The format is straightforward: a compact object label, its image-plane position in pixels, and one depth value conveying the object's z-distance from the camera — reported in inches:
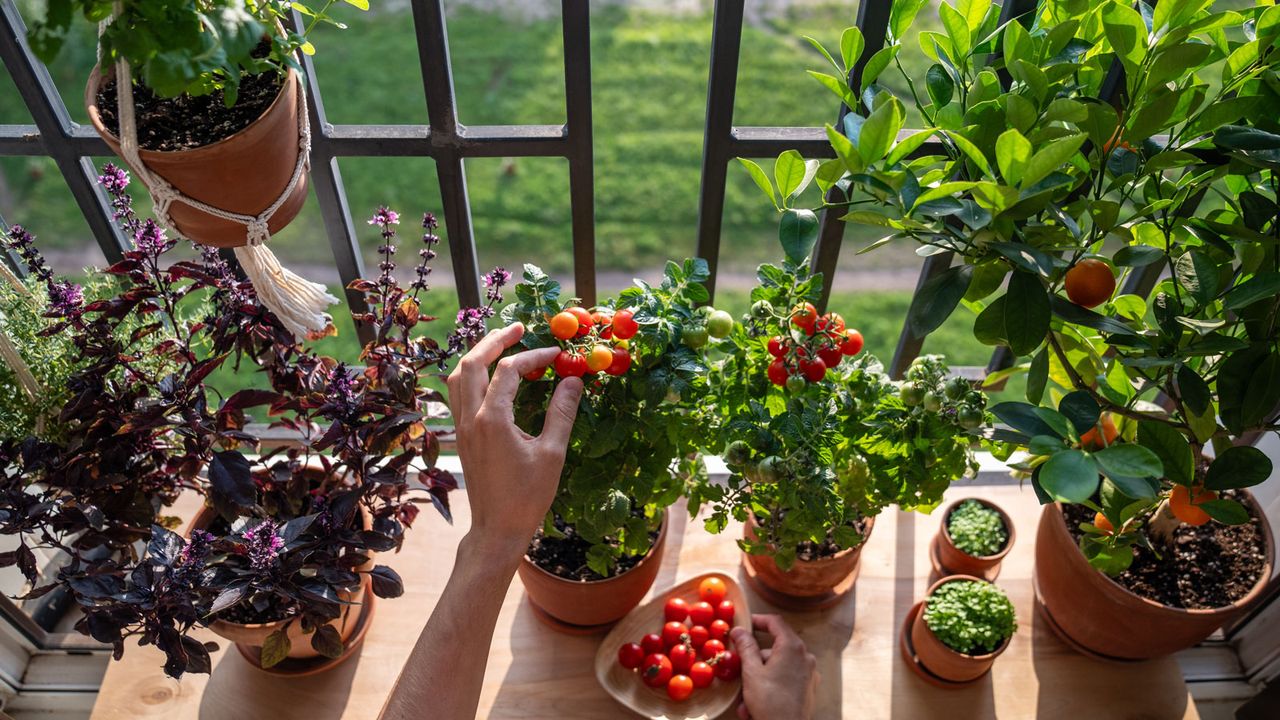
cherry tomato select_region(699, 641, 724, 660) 58.5
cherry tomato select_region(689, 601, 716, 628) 60.9
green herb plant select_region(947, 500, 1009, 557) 63.1
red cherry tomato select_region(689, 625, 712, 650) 59.6
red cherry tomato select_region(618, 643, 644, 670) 58.9
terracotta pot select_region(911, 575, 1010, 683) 56.7
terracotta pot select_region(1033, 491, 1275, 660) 55.5
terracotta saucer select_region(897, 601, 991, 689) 60.1
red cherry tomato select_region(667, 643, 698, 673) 58.3
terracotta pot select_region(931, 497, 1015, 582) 62.2
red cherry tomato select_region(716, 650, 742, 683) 58.3
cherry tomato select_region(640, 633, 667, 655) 59.2
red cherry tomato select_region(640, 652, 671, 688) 57.7
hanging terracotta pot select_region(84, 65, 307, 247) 40.6
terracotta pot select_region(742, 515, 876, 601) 59.3
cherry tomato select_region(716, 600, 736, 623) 61.3
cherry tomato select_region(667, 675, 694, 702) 56.9
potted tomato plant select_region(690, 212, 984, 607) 48.9
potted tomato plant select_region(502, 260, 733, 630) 46.1
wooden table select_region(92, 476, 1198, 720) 58.5
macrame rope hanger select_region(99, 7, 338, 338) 39.3
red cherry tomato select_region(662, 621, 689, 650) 59.5
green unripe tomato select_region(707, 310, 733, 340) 47.3
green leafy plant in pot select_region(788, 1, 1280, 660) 36.1
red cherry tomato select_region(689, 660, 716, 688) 57.7
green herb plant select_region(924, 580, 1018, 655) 56.7
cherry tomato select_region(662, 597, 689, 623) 61.2
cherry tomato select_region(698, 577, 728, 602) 62.0
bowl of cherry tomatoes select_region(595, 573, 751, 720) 57.8
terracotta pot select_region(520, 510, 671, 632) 56.8
